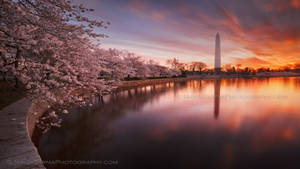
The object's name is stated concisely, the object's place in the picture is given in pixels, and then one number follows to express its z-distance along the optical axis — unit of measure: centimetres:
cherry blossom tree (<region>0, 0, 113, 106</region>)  396
